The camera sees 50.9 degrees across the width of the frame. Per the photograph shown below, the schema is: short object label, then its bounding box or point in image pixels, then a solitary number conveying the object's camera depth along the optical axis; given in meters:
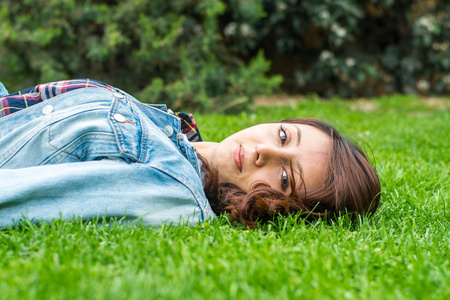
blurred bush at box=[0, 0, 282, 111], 5.59
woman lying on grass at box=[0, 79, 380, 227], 1.85
